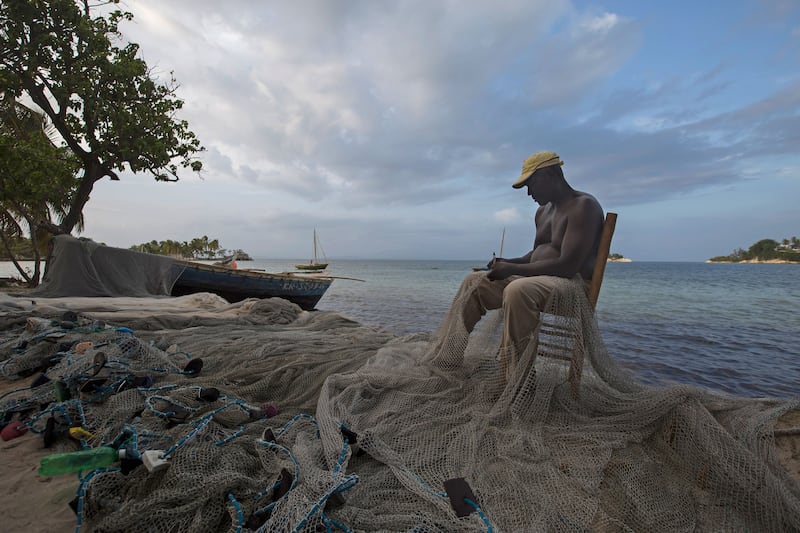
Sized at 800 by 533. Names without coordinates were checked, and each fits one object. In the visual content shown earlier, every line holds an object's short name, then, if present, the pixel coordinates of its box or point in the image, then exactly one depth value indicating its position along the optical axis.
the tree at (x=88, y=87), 8.30
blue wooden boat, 9.62
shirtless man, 2.47
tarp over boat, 7.33
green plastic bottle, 1.27
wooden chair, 2.49
